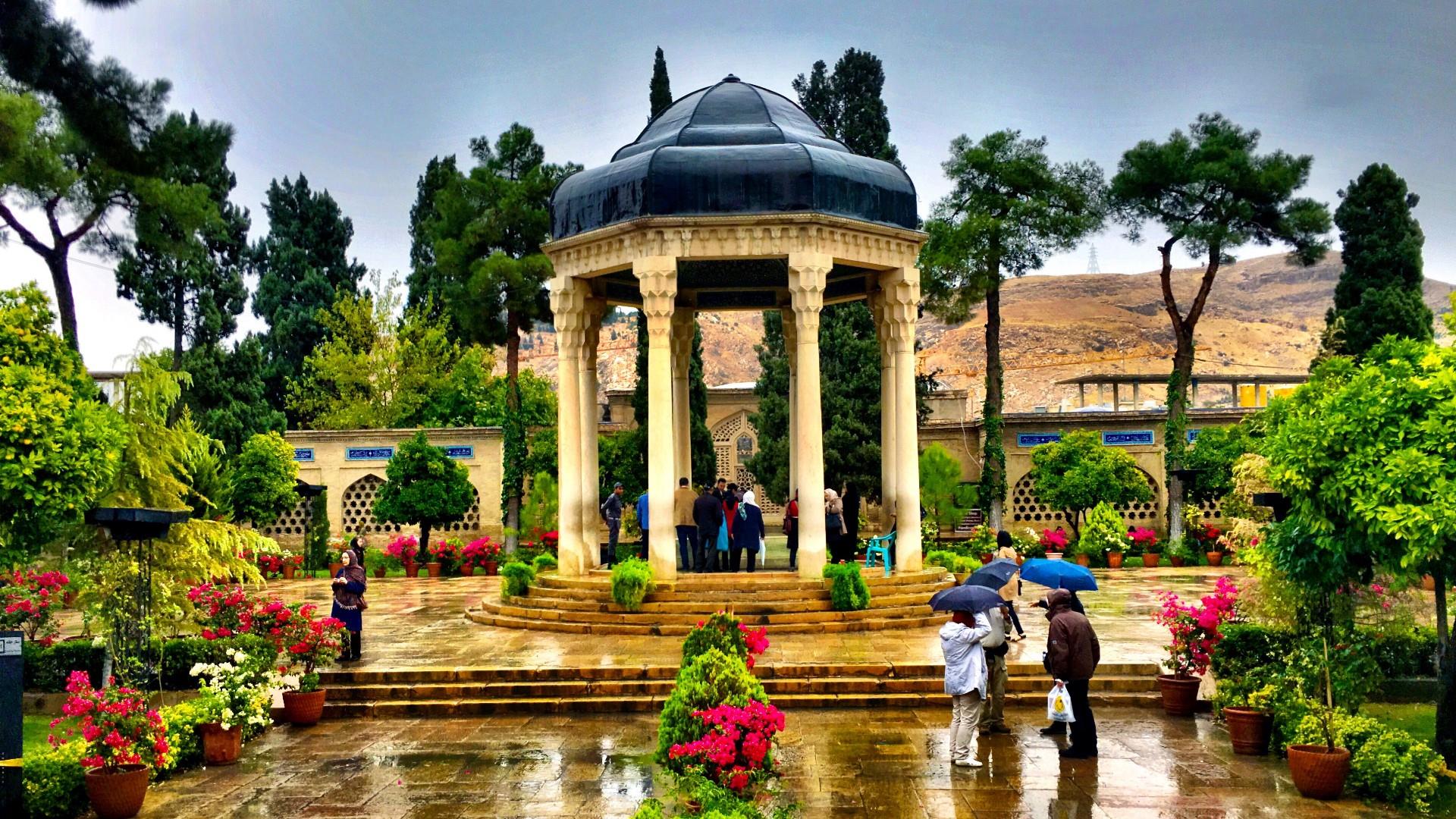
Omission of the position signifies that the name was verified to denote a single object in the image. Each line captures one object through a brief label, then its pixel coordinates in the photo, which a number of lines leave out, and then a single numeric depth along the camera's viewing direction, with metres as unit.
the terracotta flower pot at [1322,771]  8.62
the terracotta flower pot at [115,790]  8.63
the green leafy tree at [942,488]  31.05
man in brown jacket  9.98
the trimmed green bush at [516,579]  17.56
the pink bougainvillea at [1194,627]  11.87
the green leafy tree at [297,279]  42.28
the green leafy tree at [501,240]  32.31
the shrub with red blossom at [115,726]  8.81
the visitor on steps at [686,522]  18.47
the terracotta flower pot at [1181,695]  11.92
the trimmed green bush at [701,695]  8.23
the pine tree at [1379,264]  34.84
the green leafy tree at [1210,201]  30.70
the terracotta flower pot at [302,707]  12.09
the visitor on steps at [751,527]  18.69
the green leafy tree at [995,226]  30.69
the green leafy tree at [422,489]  28.03
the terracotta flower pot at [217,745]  10.34
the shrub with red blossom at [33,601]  13.62
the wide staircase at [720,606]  15.84
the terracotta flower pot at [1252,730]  10.03
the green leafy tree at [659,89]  35.50
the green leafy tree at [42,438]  10.16
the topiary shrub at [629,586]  16.02
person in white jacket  9.73
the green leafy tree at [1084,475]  29.20
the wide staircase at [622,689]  12.52
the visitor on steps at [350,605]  13.97
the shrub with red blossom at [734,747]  7.61
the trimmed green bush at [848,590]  16.06
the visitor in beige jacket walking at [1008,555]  13.80
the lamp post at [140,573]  10.11
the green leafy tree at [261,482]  27.55
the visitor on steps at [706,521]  18.16
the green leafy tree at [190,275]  27.44
